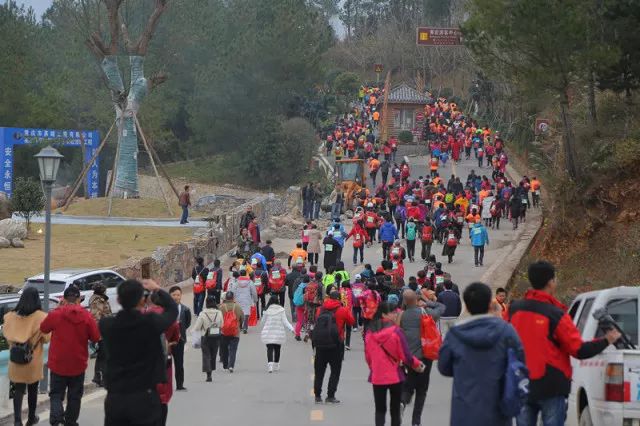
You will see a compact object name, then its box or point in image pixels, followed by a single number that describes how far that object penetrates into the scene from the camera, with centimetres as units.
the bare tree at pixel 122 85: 4884
